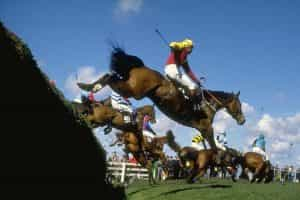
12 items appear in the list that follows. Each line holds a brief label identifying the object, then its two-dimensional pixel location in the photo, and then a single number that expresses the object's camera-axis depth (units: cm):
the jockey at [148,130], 1499
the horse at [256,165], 1775
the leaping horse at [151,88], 1002
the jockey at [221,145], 1500
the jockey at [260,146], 1857
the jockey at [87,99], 1286
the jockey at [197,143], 1520
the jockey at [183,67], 1044
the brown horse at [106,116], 1305
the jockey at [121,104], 1327
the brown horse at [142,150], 1386
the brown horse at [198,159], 1470
